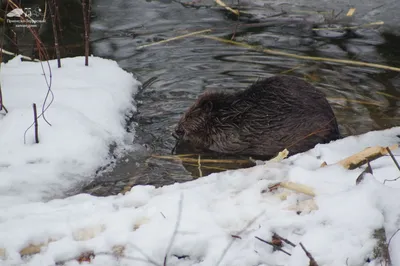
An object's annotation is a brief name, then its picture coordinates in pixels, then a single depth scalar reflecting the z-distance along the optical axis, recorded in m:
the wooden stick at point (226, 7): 14.41
